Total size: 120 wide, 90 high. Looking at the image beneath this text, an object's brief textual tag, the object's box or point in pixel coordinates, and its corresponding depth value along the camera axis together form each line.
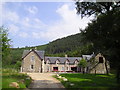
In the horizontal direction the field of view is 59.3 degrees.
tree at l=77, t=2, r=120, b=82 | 8.25
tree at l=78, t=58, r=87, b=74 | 30.28
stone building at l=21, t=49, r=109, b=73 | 33.05
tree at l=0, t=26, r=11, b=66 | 18.94
